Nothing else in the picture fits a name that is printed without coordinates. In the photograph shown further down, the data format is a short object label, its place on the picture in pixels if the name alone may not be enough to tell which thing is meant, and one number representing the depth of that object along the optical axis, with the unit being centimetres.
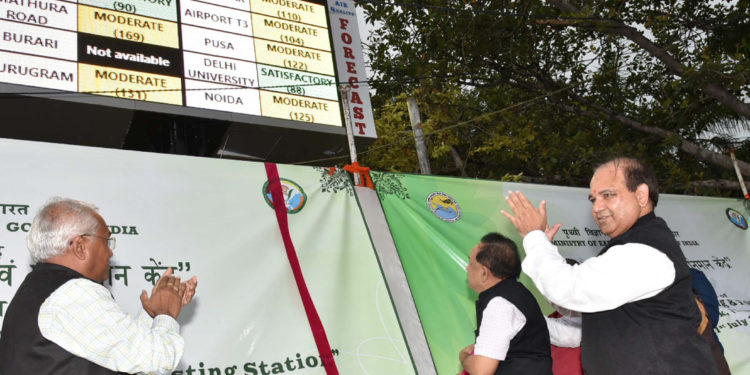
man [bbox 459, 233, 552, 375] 231
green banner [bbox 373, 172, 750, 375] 314
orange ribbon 342
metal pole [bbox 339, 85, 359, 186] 350
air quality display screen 309
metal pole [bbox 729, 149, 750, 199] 528
